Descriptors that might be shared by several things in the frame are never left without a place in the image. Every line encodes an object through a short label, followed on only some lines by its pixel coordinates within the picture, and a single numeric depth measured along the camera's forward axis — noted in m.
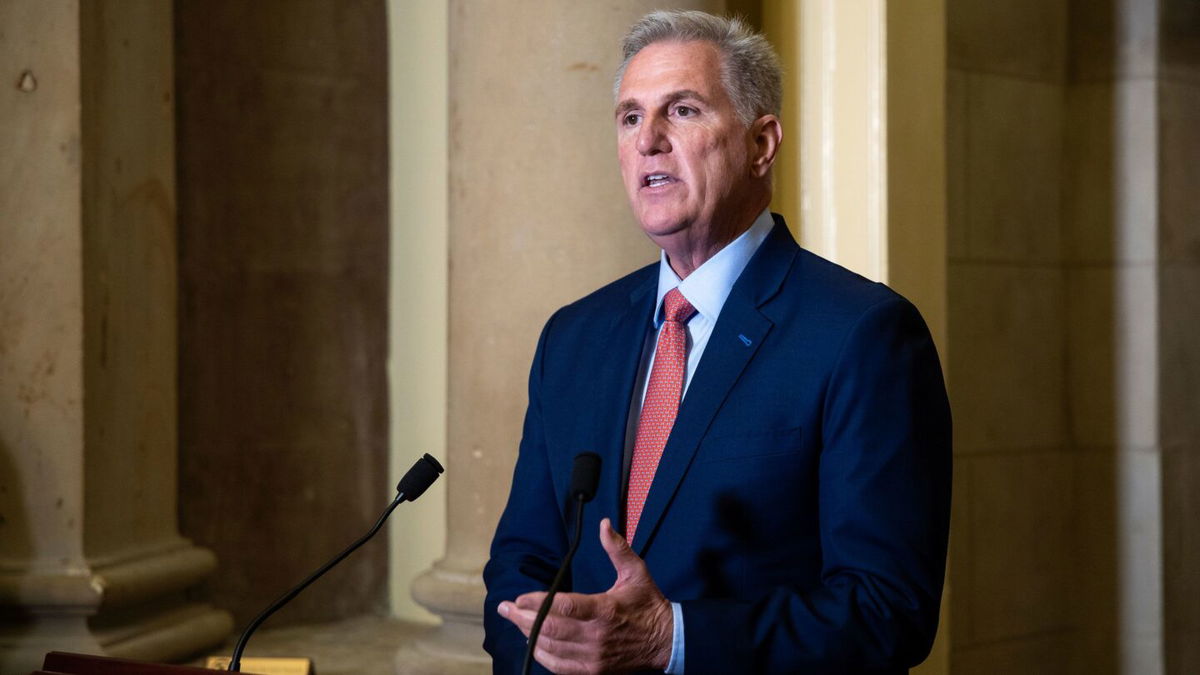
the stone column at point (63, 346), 3.21
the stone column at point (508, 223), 3.26
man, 1.84
